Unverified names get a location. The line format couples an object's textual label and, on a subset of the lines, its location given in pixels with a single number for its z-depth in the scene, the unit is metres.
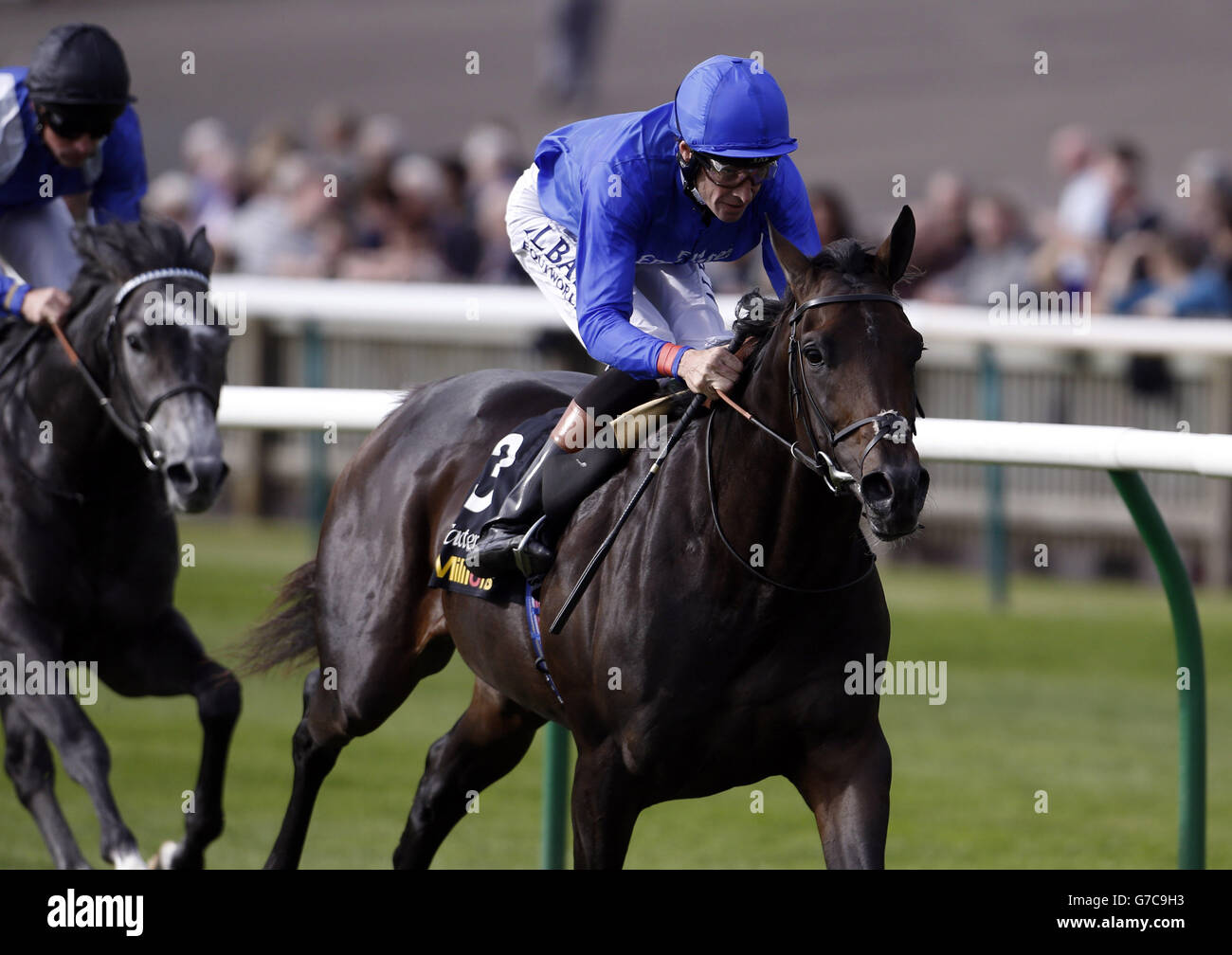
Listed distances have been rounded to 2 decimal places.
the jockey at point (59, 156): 10.52
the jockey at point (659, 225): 8.02
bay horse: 7.25
